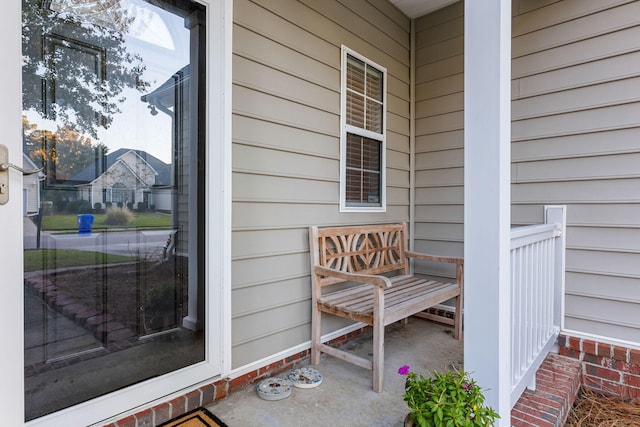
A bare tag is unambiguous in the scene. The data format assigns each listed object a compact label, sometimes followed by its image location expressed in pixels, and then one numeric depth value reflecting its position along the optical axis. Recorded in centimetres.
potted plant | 127
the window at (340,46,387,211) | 287
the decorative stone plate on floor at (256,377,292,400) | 199
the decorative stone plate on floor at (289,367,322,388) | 214
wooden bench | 214
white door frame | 131
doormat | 173
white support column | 140
